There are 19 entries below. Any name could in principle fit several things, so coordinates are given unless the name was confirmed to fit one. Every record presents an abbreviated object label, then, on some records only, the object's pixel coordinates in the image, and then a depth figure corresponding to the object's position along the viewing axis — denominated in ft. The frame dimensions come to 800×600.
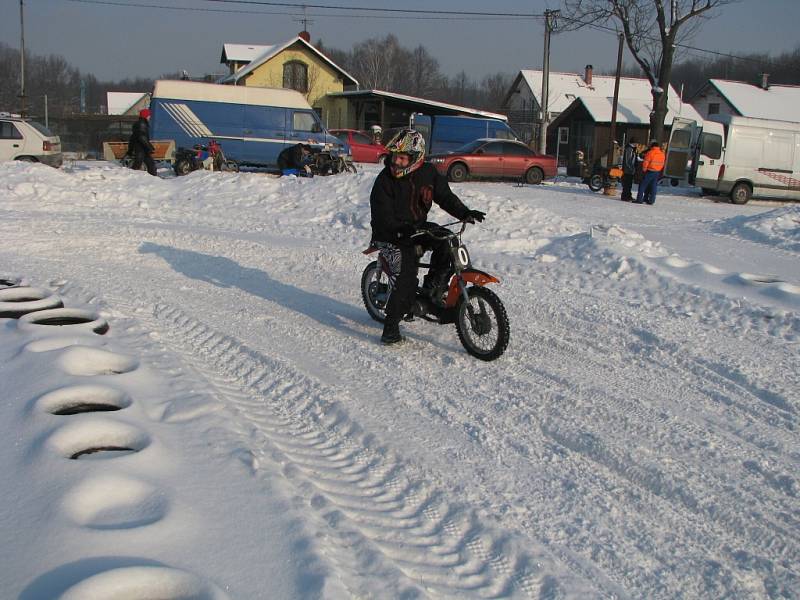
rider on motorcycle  19.45
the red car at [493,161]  76.07
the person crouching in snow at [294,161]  65.51
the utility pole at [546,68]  115.96
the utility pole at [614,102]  116.12
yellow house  168.04
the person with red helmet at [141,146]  62.54
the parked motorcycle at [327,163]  68.59
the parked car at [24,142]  64.69
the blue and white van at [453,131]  100.78
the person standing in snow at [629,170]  65.67
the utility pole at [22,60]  131.54
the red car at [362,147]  96.27
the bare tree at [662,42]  95.30
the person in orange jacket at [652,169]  61.77
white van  71.12
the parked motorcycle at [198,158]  70.38
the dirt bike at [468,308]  18.33
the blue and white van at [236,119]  80.07
